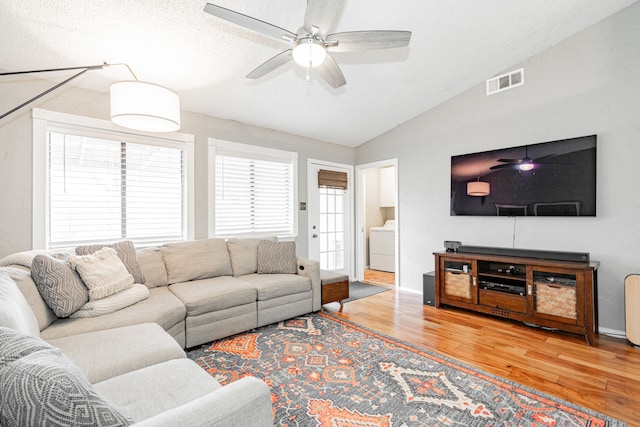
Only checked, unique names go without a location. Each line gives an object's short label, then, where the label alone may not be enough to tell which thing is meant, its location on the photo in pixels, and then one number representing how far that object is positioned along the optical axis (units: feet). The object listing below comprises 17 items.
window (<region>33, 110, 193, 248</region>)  8.97
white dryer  19.40
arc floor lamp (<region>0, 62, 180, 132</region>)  6.88
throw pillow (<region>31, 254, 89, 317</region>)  6.39
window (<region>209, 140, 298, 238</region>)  12.57
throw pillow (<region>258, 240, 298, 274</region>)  11.64
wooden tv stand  9.02
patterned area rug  5.73
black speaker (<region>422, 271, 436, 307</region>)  12.61
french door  15.60
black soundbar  9.68
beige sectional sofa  3.22
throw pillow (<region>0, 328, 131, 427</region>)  2.14
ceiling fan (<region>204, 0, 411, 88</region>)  5.34
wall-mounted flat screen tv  9.90
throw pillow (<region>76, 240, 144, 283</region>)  8.68
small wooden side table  11.69
